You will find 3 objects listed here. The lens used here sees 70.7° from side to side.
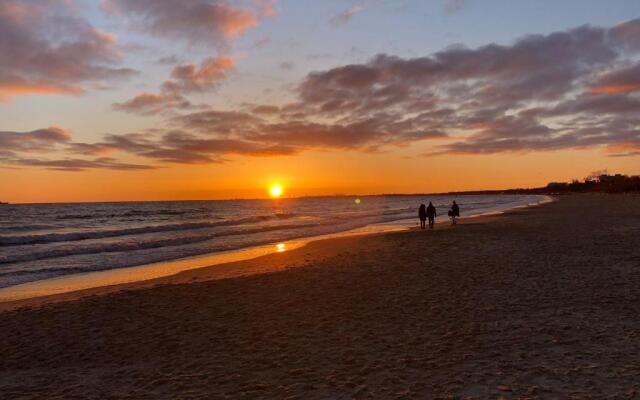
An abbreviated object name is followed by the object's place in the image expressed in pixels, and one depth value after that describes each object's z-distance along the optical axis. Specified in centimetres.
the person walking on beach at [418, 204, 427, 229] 3916
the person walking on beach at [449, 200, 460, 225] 4194
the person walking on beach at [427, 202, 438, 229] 3862
